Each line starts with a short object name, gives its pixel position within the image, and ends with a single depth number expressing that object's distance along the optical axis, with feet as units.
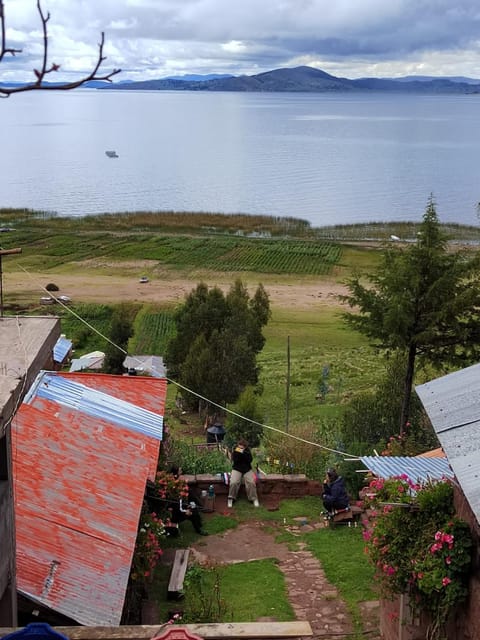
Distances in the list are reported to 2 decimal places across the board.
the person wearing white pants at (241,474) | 42.96
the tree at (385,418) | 57.59
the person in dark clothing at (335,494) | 39.86
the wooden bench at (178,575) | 32.60
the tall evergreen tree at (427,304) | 53.98
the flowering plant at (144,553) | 30.91
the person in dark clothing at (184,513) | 39.52
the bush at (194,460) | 46.73
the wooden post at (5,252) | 22.08
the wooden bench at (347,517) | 40.29
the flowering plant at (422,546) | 21.18
